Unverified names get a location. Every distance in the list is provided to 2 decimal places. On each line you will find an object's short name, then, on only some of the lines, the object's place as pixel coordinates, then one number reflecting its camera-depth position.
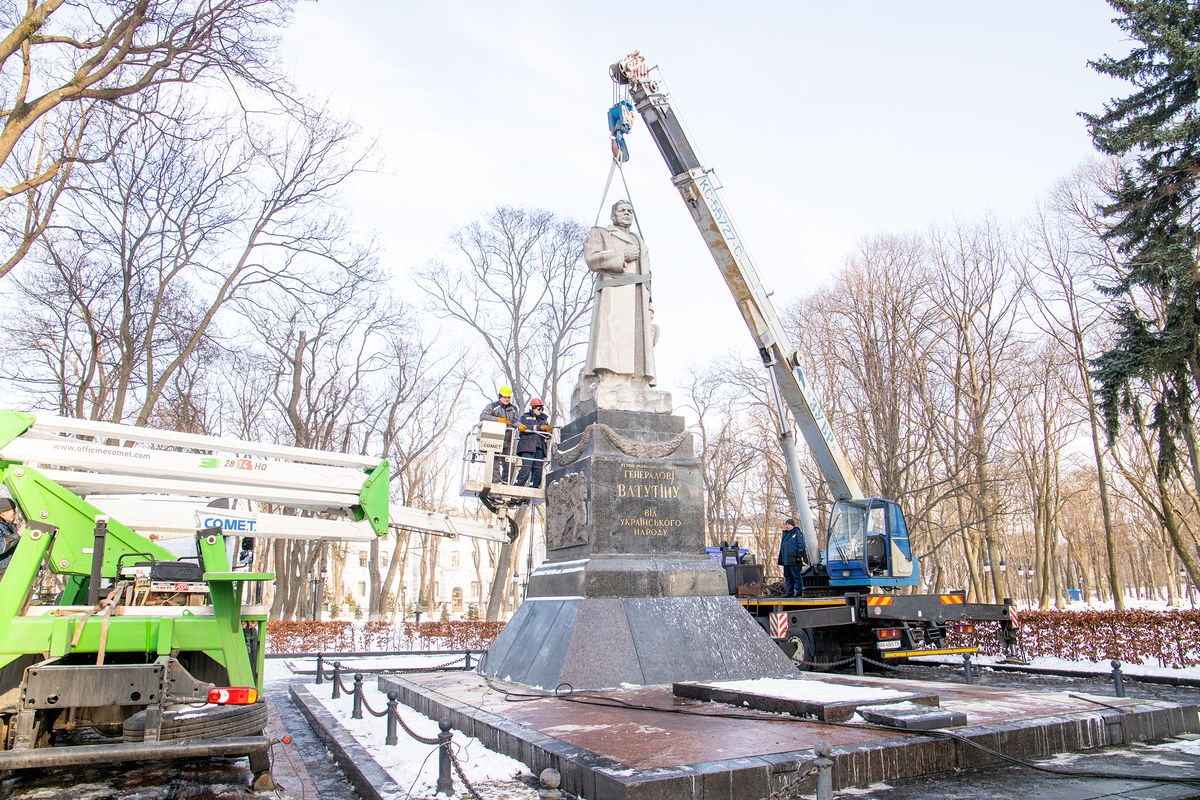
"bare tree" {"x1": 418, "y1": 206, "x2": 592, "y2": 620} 32.25
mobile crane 13.46
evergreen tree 14.14
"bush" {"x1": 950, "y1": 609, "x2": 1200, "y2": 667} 14.04
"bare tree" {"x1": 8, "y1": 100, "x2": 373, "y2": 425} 19.23
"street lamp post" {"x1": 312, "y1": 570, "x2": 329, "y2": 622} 27.52
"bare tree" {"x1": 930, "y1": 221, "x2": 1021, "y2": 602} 27.84
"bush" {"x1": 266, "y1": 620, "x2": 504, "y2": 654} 23.11
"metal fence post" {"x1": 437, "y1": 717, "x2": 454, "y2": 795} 4.86
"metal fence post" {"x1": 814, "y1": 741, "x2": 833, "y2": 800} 4.04
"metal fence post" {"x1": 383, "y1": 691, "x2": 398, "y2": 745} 6.71
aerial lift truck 5.13
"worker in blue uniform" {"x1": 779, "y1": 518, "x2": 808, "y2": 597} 15.83
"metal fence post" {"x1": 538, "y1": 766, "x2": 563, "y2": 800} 4.30
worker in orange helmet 14.46
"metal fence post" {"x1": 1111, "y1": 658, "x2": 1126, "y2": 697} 8.80
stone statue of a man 10.45
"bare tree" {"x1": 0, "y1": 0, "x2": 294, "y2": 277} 9.77
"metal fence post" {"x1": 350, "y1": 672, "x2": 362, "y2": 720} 8.75
